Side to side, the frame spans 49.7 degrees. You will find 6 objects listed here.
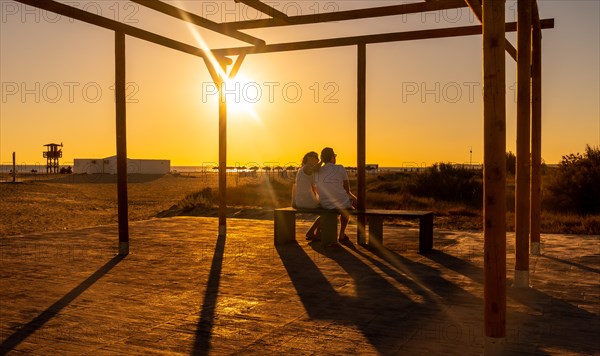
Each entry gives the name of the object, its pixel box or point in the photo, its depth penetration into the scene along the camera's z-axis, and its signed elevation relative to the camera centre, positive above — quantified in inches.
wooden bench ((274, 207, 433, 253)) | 365.4 -31.6
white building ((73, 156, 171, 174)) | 3789.4 +40.1
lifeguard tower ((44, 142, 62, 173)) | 3663.9 +113.2
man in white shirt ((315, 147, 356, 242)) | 385.7 -9.2
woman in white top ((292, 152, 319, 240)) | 399.9 -8.3
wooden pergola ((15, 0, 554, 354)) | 164.1 +31.8
